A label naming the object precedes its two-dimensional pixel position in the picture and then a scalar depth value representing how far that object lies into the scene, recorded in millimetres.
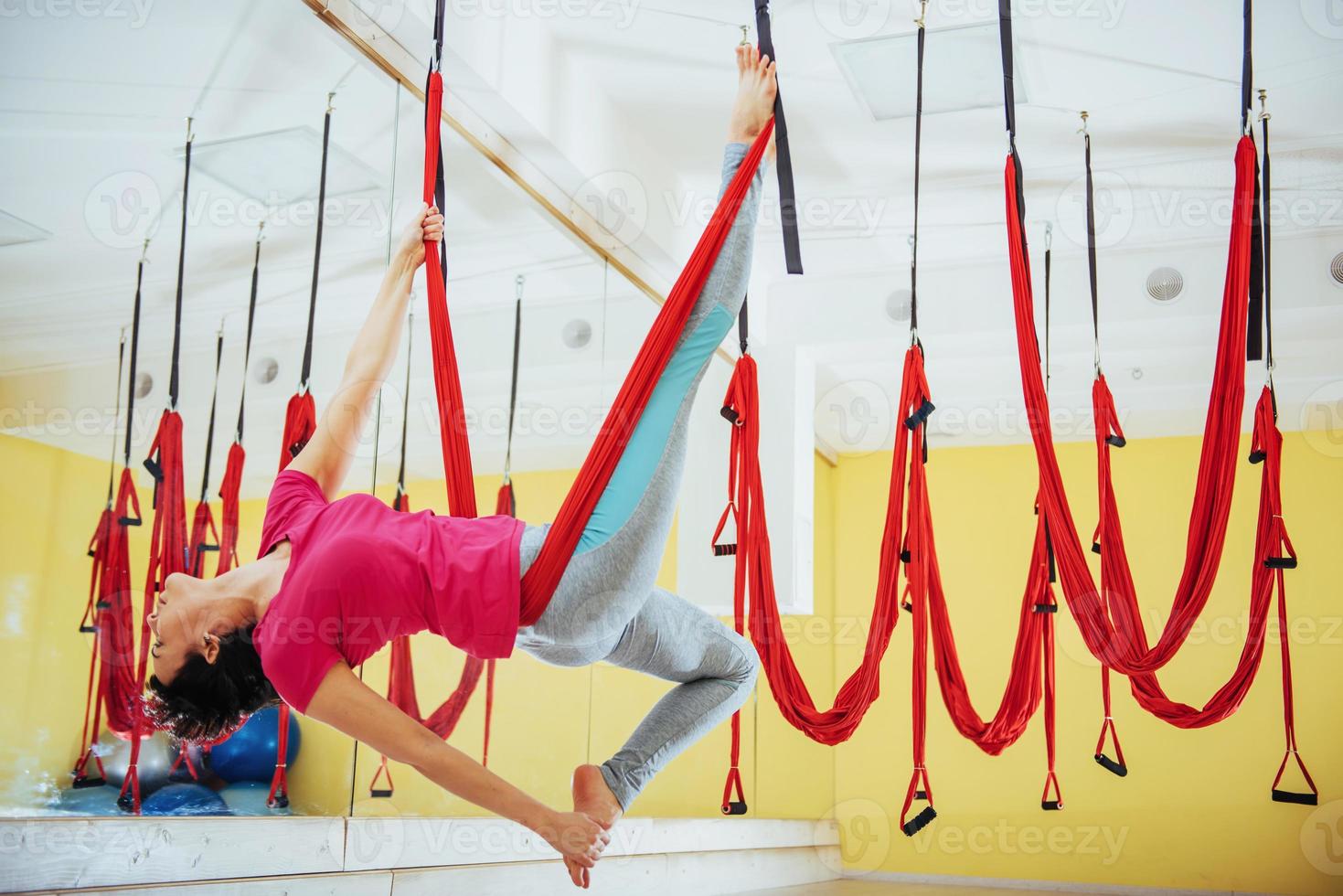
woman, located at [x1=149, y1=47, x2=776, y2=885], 1556
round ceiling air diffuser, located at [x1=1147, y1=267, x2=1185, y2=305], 4820
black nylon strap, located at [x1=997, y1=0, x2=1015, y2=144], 2455
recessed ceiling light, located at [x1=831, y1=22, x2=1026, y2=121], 3551
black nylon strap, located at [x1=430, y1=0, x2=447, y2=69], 2305
